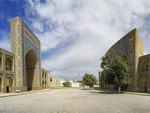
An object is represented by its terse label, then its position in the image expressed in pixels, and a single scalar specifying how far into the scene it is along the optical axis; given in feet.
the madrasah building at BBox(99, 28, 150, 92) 73.77
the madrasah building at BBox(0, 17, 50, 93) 74.64
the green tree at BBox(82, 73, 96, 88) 133.80
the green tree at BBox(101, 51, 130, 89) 66.03
